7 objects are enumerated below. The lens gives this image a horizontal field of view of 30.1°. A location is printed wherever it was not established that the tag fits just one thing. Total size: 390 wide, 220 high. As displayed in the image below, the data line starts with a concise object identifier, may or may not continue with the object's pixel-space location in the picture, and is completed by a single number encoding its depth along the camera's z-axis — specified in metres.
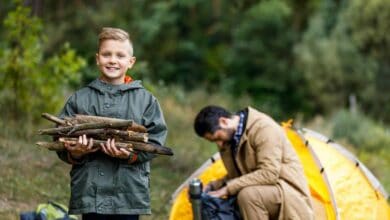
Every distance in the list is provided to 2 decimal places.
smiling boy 3.81
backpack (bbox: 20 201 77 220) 5.33
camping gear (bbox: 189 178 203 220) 5.36
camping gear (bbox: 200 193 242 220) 5.33
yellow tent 6.14
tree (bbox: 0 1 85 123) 8.23
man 5.27
